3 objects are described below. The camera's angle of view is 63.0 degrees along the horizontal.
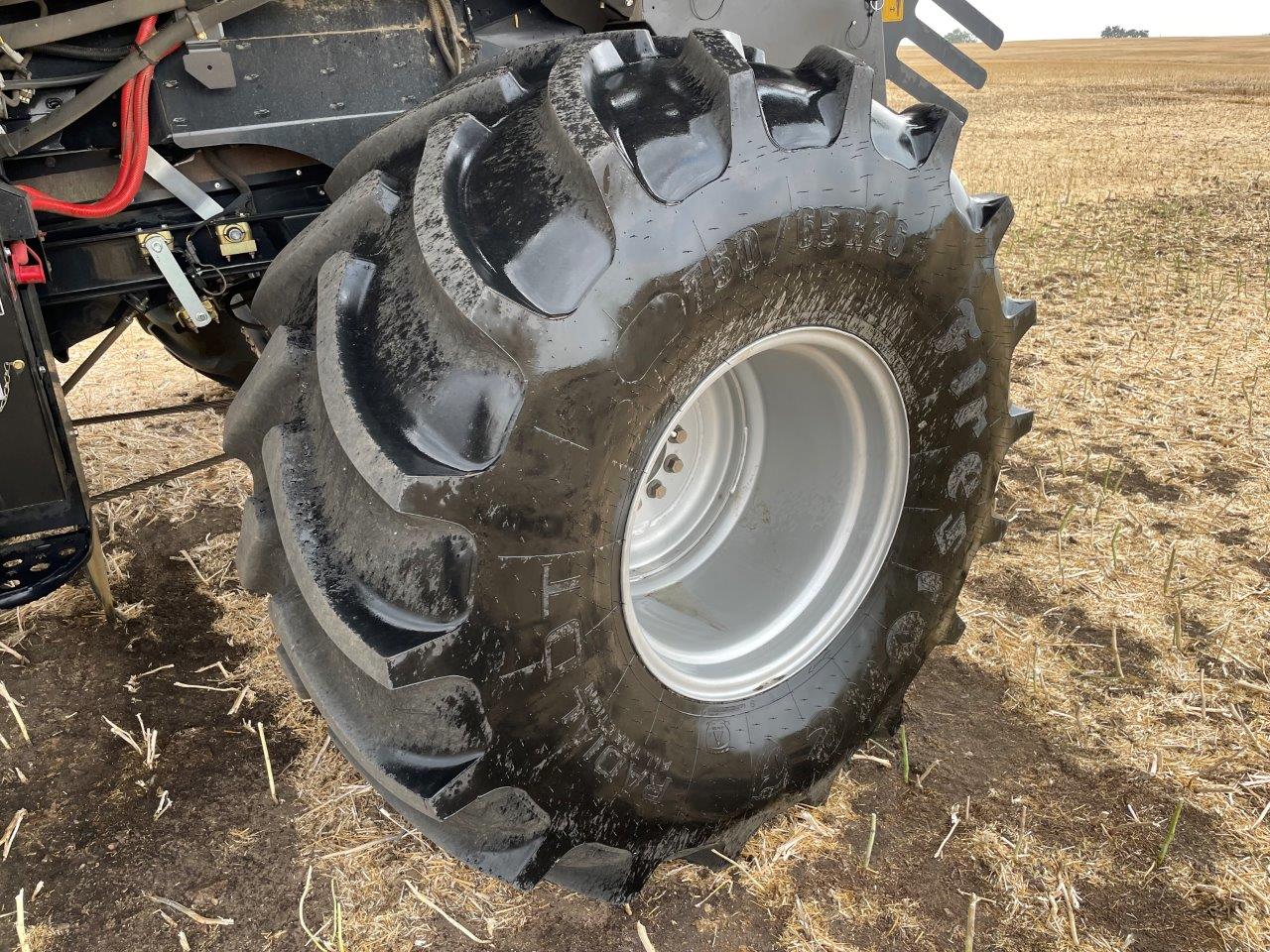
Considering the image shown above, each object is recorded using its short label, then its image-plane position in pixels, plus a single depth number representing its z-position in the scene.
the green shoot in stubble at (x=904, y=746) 2.35
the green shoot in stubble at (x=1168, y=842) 2.13
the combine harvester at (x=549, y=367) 1.44
